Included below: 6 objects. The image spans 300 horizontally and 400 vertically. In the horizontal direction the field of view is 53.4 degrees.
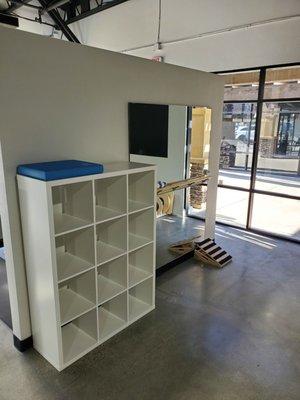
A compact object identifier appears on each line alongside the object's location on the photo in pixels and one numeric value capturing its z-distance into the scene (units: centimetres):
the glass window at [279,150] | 477
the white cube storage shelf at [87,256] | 217
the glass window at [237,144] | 513
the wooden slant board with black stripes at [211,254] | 408
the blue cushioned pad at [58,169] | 199
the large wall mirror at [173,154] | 314
